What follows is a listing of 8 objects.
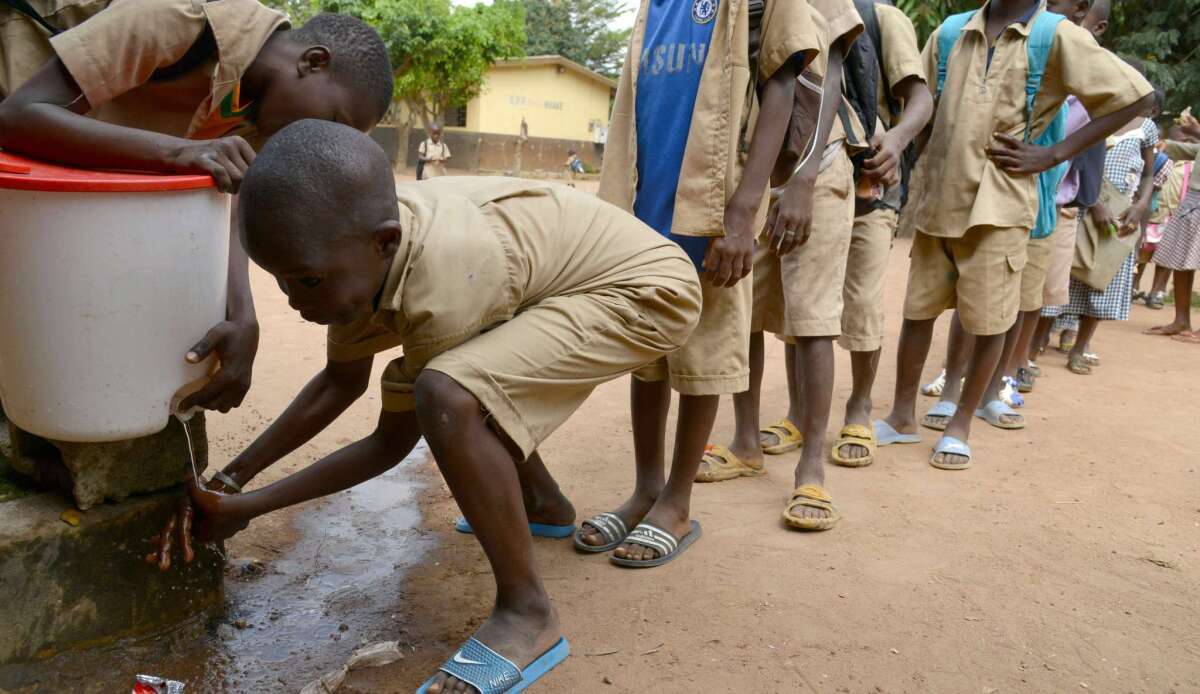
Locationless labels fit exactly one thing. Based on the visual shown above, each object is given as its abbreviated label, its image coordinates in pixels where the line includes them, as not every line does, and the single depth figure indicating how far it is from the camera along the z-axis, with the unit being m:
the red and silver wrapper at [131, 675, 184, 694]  1.82
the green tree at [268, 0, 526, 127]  22.08
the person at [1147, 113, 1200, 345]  6.58
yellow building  25.70
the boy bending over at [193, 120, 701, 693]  1.67
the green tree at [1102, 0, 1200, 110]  11.70
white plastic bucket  1.65
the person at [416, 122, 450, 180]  16.98
